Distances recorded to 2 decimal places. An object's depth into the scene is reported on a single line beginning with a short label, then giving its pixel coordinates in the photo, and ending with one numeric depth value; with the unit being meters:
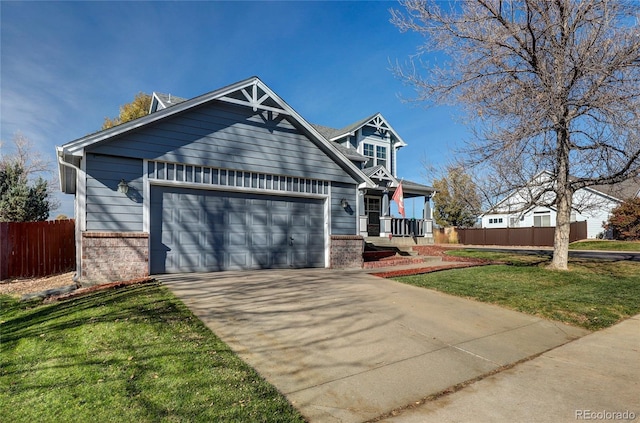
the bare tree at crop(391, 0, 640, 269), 8.18
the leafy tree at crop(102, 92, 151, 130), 25.36
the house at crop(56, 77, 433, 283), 7.94
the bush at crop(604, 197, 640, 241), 24.08
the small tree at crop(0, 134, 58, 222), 20.38
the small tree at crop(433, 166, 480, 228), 10.70
